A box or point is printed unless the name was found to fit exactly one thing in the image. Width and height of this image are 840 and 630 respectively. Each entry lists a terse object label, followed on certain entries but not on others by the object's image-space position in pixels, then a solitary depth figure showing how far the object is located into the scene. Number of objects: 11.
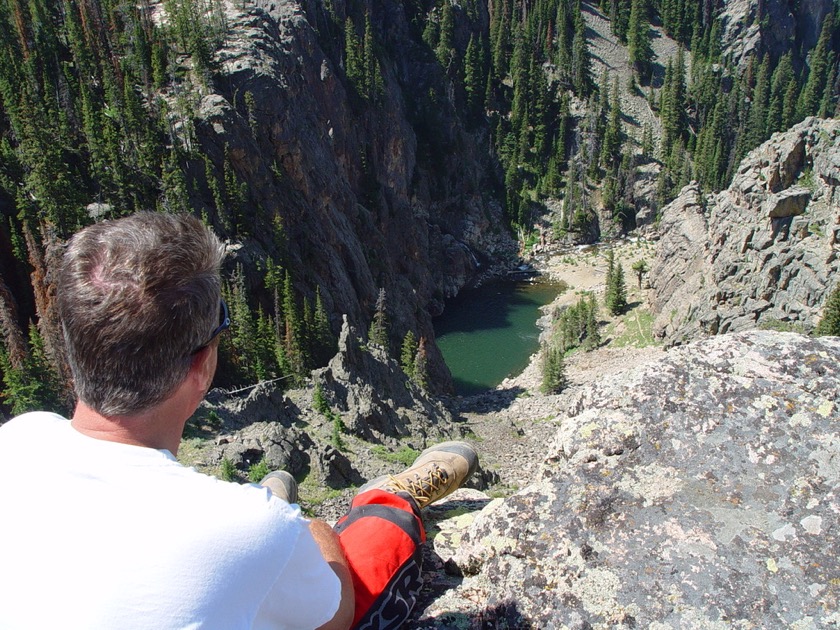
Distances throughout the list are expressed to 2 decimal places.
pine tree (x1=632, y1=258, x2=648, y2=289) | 75.24
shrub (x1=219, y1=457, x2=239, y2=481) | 16.92
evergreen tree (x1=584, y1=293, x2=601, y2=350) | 65.81
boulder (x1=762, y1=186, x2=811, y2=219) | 51.75
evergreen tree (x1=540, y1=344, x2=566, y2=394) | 54.02
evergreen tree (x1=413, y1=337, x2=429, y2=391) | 51.47
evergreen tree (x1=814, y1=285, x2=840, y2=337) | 42.84
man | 2.36
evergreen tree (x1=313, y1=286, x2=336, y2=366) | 47.06
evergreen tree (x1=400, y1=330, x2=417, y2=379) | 53.09
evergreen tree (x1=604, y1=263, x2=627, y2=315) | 71.44
